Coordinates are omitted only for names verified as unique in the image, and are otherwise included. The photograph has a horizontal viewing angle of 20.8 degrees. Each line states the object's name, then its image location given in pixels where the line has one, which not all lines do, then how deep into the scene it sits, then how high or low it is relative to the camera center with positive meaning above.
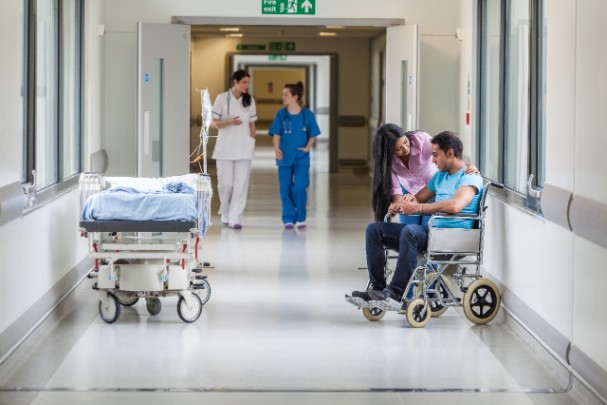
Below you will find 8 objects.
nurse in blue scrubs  16.86 -0.46
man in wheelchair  9.67 -0.72
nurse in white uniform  16.72 -0.39
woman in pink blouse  10.10 -0.37
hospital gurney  9.46 -0.80
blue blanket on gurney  9.45 -0.60
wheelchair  9.70 -1.08
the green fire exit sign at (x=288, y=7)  15.34 +0.89
